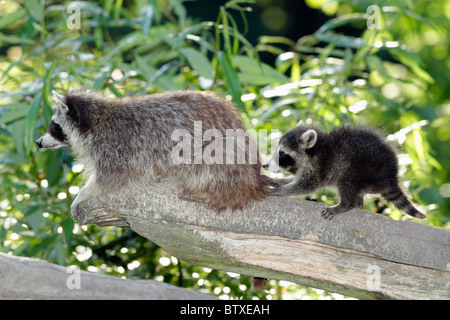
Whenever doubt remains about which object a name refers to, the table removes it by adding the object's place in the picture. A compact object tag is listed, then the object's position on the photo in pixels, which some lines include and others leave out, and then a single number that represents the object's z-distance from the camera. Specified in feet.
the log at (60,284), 8.11
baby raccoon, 10.05
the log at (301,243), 9.14
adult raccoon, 9.61
